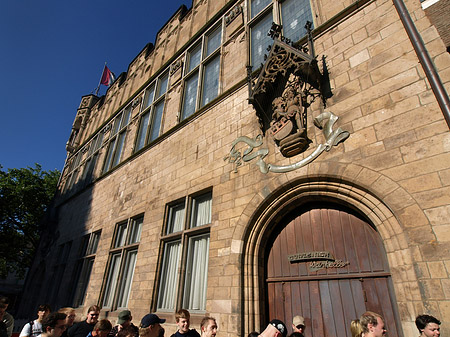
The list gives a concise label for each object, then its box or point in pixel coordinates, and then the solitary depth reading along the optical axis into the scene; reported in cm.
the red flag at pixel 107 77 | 1865
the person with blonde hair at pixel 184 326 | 296
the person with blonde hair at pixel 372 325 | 211
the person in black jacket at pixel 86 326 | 350
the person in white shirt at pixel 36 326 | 354
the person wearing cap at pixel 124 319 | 355
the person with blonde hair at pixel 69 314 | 352
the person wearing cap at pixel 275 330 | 204
